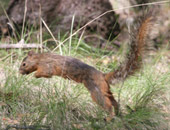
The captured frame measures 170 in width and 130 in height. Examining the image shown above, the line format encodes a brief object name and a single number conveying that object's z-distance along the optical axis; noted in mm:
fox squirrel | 6500
